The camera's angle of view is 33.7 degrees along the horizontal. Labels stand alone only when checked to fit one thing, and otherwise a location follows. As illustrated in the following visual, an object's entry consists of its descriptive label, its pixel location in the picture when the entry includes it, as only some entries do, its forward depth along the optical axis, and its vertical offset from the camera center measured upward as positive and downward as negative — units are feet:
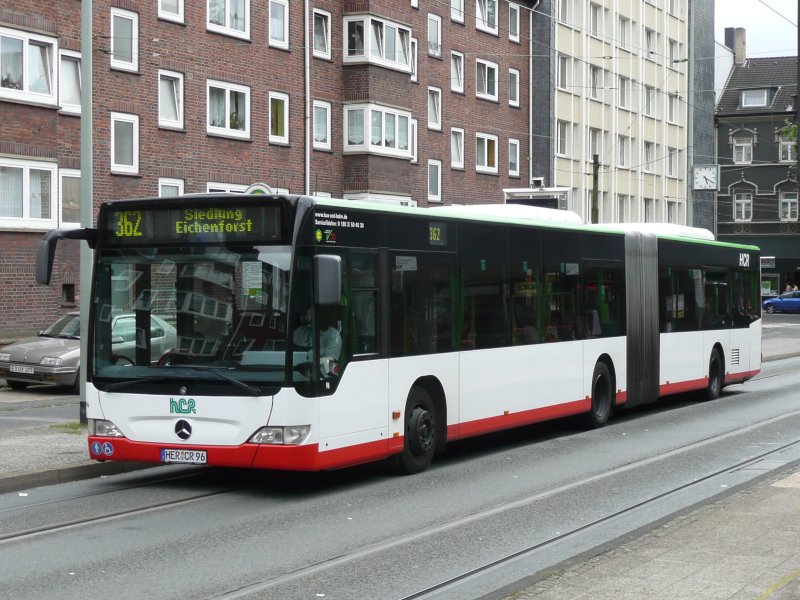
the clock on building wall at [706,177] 172.45 +15.80
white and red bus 36.09 -0.93
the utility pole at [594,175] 142.00 +13.65
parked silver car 76.18 -3.45
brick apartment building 99.35 +17.86
